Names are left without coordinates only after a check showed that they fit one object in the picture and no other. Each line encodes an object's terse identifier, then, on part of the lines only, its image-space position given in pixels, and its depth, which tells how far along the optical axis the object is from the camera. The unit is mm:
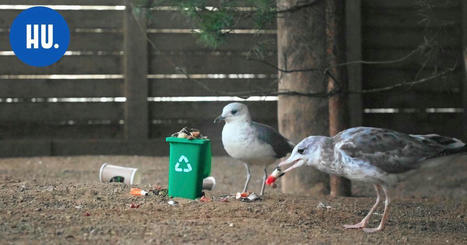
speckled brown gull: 6848
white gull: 8508
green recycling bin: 7691
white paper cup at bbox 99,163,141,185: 9547
